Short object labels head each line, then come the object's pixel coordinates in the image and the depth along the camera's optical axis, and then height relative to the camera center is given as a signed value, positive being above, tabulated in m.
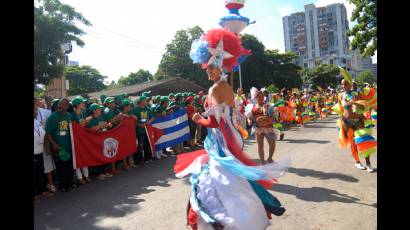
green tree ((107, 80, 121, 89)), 77.22 +9.72
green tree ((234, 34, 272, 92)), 40.88 +6.67
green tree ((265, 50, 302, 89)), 45.47 +7.17
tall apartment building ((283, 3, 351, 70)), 137.25 +36.98
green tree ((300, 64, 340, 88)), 64.94 +8.55
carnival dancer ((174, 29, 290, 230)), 3.36 -0.46
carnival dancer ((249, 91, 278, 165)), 7.43 -0.05
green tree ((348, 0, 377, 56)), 20.34 +5.72
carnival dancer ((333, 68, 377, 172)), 6.49 -0.07
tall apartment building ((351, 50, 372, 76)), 153.75 +28.63
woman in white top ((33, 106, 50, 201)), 6.32 -0.66
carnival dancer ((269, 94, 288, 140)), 13.74 +0.64
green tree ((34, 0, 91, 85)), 16.41 +4.62
